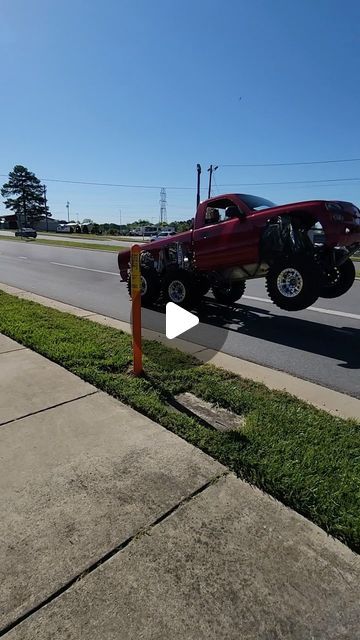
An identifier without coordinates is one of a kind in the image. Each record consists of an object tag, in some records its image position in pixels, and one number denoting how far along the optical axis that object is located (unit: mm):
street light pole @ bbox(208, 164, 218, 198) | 53678
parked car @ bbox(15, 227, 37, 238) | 51609
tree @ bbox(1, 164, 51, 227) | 106500
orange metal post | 4258
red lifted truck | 6117
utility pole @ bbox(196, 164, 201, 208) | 46172
